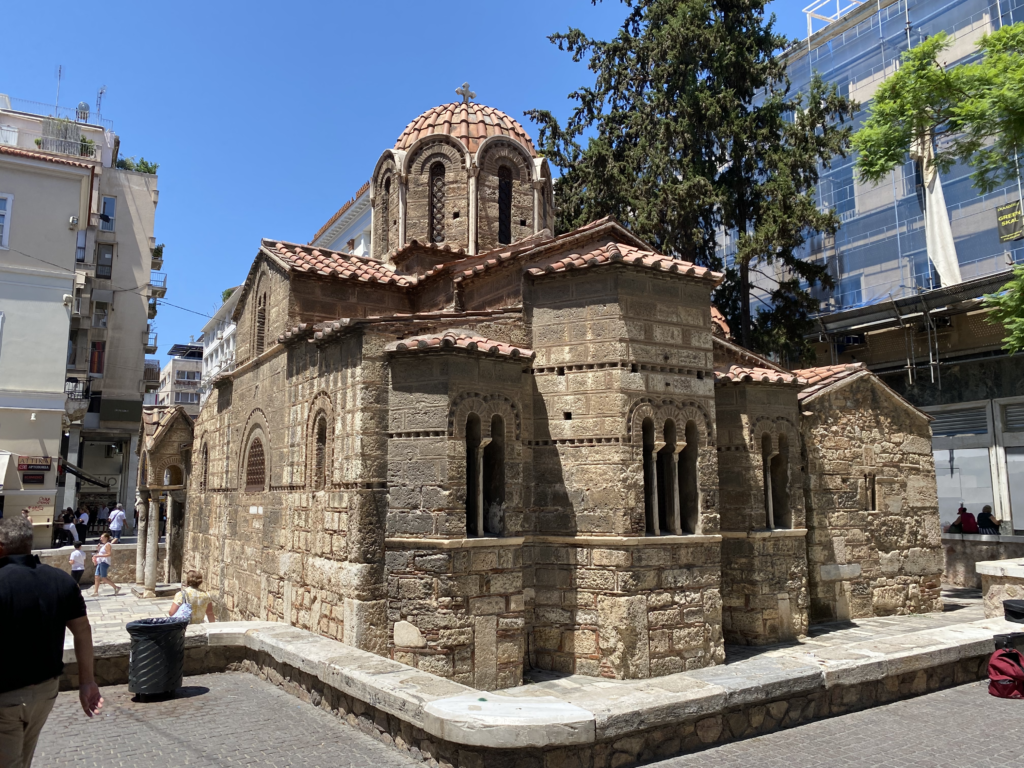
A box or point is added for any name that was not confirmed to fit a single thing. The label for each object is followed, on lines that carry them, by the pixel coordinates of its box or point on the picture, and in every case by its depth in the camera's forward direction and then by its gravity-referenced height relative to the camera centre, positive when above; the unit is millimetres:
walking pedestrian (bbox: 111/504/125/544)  19750 -901
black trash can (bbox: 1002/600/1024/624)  8461 -1511
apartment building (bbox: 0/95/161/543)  20188 +7198
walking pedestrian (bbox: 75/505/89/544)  21709 -1115
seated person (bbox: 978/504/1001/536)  16297 -1002
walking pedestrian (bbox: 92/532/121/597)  16219 -1605
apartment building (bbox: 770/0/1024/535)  17703 +4866
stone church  7562 +74
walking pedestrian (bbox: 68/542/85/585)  15180 -1502
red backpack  6980 -1847
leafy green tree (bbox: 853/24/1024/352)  11672 +6025
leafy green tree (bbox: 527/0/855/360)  18156 +8093
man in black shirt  3453 -722
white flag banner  18547 +6151
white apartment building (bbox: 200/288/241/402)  52906 +10917
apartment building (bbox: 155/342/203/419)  58375 +8383
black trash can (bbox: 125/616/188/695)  6223 -1428
